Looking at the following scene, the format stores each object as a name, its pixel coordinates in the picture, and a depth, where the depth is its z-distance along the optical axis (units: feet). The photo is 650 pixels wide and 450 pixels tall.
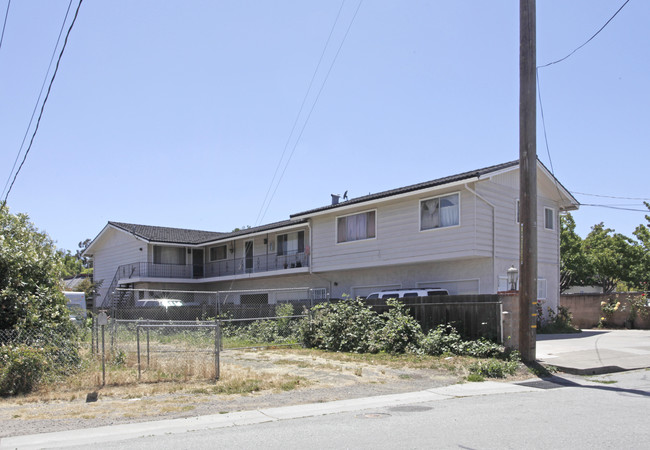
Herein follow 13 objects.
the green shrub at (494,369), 39.88
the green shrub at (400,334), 52.60
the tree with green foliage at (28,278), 37.04
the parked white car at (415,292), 66.14
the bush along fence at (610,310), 79.20
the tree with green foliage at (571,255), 130.93
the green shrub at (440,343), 49.32
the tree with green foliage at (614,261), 123.13
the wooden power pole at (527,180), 41.93
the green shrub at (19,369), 32.89
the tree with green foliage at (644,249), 119.42
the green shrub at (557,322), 74.24
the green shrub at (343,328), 56.34
